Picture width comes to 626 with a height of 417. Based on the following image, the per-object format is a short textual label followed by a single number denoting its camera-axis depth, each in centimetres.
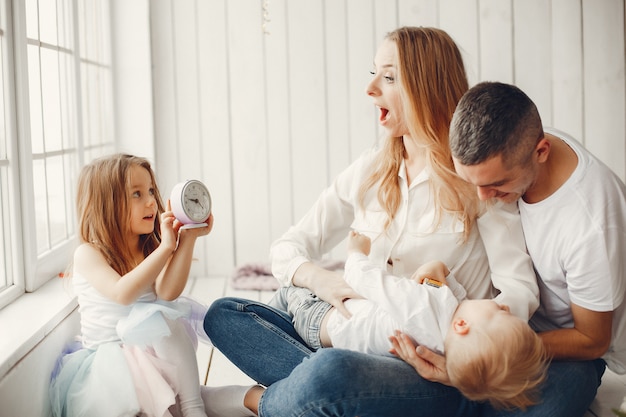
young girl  193
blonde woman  201
